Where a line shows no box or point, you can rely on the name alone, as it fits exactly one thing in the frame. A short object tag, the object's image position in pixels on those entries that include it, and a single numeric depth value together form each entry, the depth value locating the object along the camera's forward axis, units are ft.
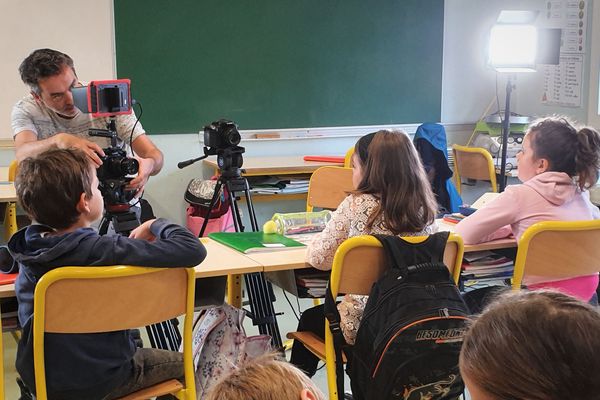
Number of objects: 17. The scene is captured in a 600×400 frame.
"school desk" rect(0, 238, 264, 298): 7.05
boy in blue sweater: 6.45
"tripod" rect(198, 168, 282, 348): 10.18
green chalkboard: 16.20
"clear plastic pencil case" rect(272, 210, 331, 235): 9.62
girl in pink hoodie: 8.75
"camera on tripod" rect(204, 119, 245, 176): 10.60
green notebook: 8.67
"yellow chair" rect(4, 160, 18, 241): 12.83
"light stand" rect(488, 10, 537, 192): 15.60
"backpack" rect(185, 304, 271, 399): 8.24
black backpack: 6.85
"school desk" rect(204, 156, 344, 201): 15.58
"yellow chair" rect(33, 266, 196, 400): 6.15
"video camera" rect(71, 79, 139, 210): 8.81
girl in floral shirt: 7.77
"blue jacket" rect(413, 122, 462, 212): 14.30
